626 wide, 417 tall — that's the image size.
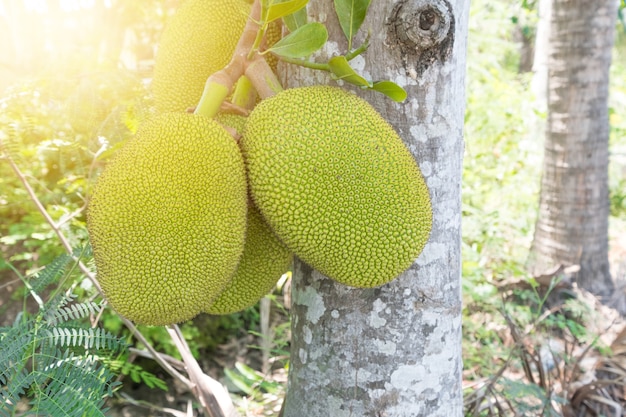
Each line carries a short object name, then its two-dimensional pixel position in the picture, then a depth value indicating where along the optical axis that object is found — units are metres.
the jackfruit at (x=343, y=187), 0.80
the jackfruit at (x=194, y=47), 1.02
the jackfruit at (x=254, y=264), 0.96
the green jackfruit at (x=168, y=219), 0.79
